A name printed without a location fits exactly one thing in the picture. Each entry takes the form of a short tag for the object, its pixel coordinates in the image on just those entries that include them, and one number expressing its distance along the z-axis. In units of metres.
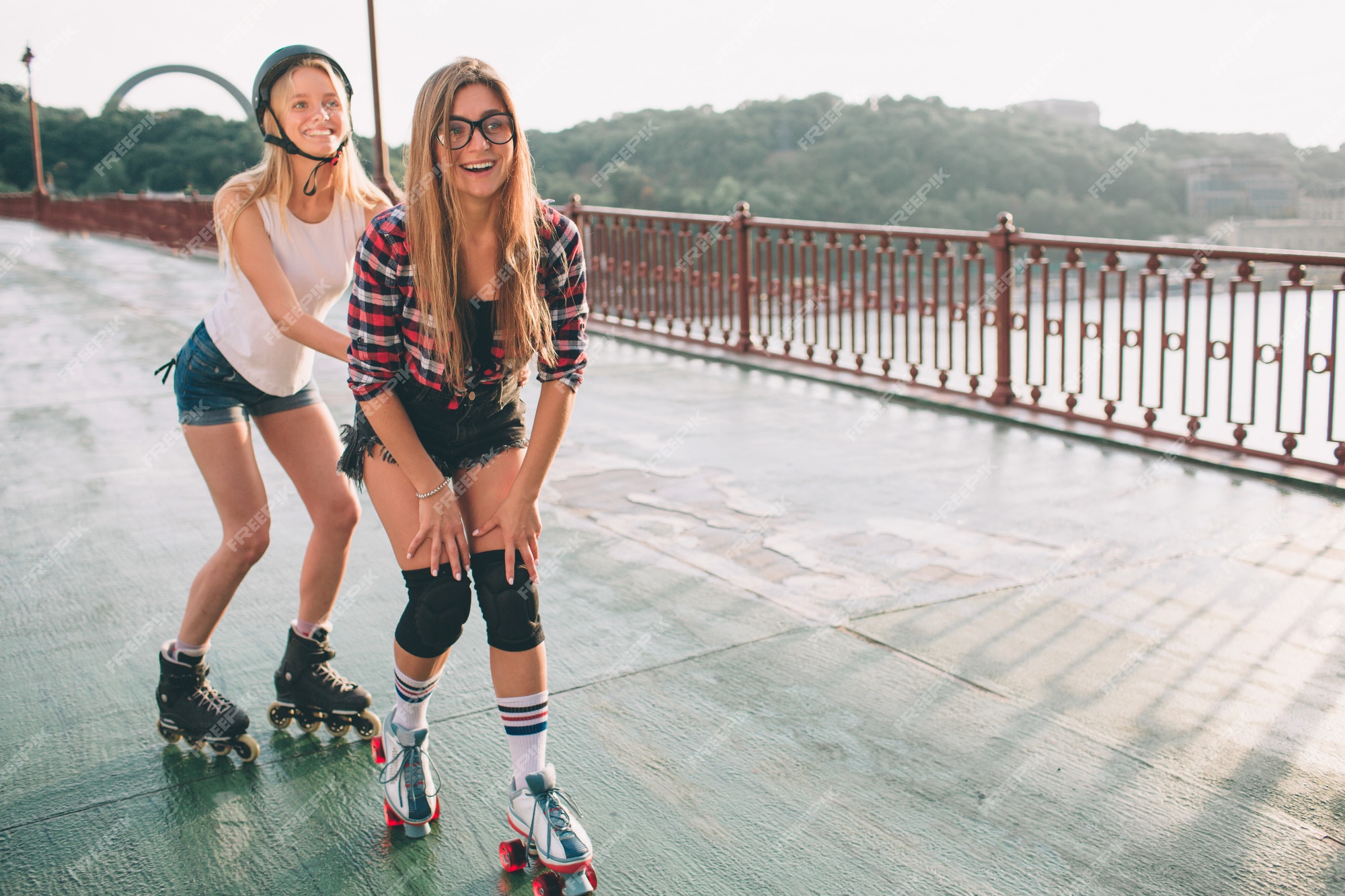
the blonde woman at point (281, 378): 2.61
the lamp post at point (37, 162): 40.50
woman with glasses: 2.19
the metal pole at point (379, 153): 15.02
